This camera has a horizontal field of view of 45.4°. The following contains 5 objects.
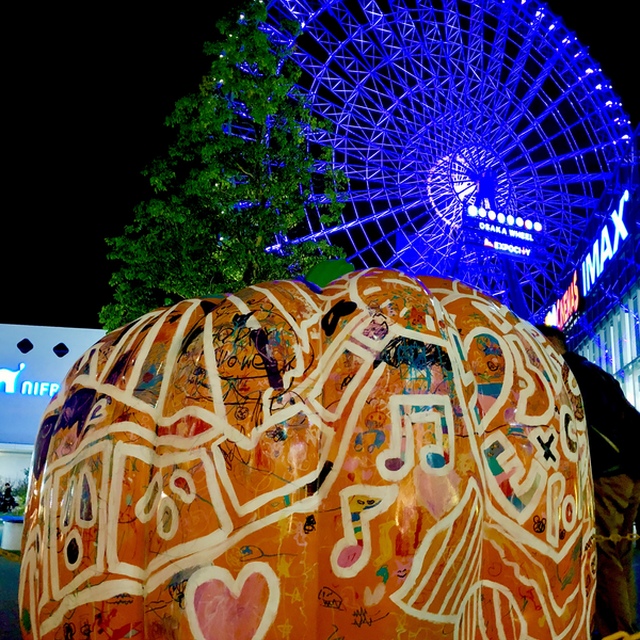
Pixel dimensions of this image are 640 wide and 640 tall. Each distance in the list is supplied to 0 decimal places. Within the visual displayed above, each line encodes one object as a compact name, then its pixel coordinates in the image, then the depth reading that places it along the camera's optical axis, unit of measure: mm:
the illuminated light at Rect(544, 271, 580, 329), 27344
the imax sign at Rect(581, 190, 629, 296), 20734
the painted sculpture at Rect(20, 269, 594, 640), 2414
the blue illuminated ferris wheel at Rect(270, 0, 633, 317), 27188
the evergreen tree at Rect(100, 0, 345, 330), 14992
